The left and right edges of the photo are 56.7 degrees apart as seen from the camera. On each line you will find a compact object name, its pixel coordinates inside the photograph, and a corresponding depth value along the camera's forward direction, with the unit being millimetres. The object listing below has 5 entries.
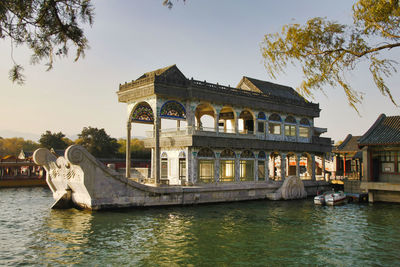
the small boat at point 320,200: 27503
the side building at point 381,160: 27312
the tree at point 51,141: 59406
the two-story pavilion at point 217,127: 26922
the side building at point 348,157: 36500
